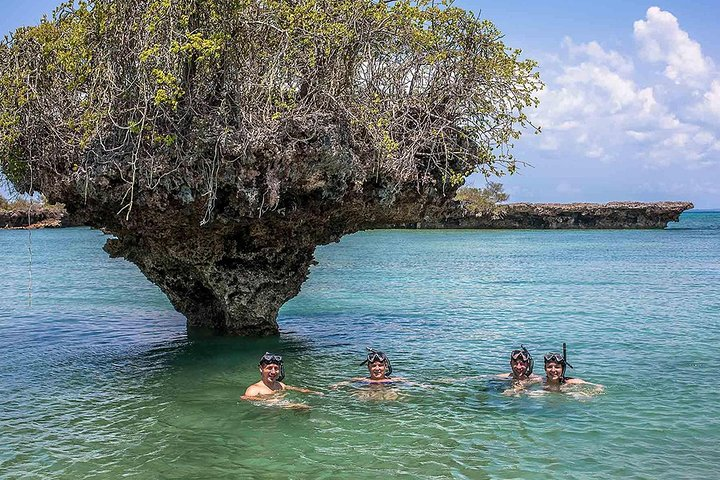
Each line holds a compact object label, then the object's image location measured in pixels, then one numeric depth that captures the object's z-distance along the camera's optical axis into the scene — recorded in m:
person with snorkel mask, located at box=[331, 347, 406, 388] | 12.82
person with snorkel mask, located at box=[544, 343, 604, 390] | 12.58
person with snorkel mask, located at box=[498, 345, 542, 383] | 12.81
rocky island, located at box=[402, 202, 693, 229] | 96.06
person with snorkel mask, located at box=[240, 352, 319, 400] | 12.28
